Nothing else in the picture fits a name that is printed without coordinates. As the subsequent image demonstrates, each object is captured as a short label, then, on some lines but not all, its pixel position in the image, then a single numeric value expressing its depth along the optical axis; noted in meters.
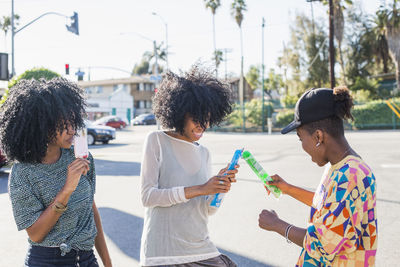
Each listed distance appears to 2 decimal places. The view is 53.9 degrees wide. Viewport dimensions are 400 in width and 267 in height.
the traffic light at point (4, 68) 14.91
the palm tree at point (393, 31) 32.97
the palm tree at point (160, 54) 66.72
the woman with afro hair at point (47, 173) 2.02
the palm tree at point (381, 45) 36.41
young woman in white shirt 2.21
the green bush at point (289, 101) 35.30
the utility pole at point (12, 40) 21.41
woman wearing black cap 1.74
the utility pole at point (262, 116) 31.70
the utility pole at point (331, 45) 26.05
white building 61.00
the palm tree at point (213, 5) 49.06
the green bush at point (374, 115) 28.23
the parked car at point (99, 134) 21.40
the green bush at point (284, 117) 31.21
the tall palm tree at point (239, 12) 45.59
